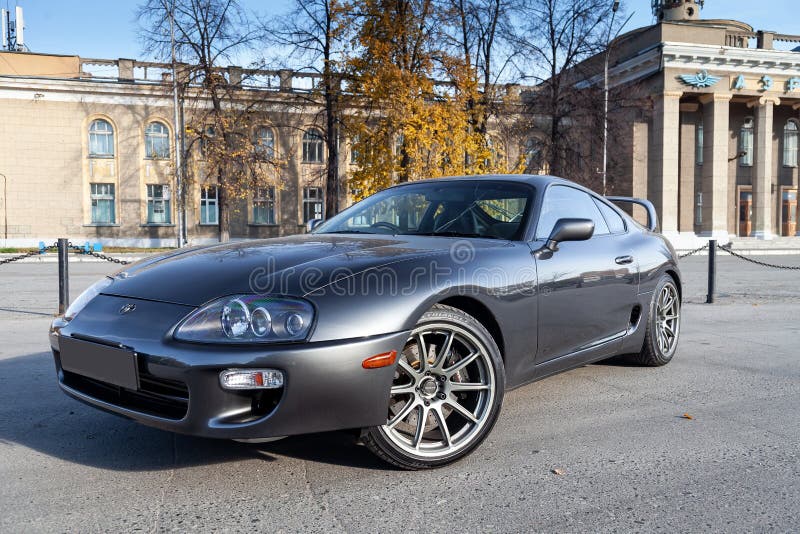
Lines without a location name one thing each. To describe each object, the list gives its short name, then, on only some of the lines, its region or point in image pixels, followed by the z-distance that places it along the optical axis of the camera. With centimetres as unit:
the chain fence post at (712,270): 994
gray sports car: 250
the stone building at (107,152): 3266
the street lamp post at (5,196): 3278
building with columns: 3556
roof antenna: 4066
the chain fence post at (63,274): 782
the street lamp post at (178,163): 2902
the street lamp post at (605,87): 2706
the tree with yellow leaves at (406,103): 1941
